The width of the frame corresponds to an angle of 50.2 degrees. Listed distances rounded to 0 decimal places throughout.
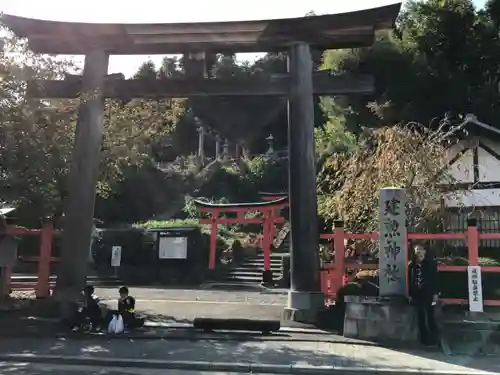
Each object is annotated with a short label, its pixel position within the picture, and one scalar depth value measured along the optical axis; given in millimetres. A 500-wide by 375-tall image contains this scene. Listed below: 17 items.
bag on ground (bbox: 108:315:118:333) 10405
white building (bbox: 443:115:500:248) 17797
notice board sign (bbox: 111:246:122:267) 24361
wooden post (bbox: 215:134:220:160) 52188
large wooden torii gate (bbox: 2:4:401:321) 11930
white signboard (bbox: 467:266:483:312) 9797
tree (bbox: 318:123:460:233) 12630
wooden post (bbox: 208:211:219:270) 26841
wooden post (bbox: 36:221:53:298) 13531
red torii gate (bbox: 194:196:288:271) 25736
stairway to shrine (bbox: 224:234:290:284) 26056
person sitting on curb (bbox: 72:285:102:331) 10797
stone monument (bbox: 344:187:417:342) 9805
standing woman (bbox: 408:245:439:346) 9680
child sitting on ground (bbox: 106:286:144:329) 10852
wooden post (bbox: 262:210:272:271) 25422
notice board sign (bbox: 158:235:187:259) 26156
